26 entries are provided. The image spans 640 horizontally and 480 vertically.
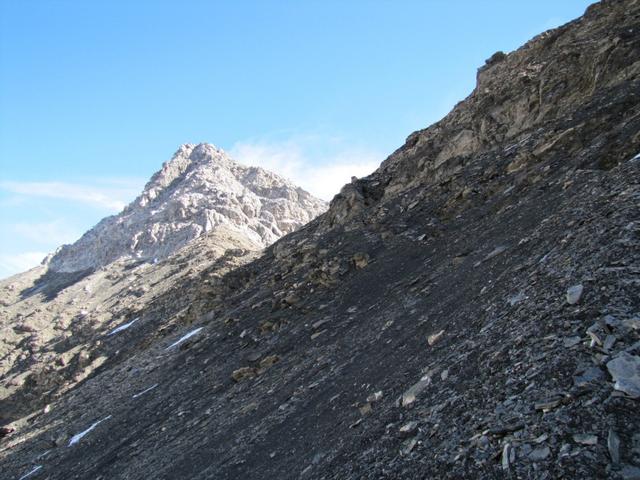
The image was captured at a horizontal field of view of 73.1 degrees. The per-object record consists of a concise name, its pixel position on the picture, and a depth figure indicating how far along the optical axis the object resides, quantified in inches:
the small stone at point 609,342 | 224.8
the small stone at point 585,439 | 183.9
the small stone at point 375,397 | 376.8
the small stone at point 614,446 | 171.5
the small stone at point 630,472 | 163.3
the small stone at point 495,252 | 508.3
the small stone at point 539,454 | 191.6
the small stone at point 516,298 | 349.2
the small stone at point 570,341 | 244.2
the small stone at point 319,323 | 724.0
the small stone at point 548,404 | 213.5
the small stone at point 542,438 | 199.3
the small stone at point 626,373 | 194.5
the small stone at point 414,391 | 327.9
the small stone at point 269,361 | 708.0
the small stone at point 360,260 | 856.2
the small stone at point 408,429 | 287.1
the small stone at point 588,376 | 212.5
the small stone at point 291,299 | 897.5
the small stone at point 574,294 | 281.7
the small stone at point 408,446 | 270.8
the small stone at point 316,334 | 689.6
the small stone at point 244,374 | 713.0
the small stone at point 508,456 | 200.4
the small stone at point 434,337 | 403.0
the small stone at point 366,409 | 367.4
